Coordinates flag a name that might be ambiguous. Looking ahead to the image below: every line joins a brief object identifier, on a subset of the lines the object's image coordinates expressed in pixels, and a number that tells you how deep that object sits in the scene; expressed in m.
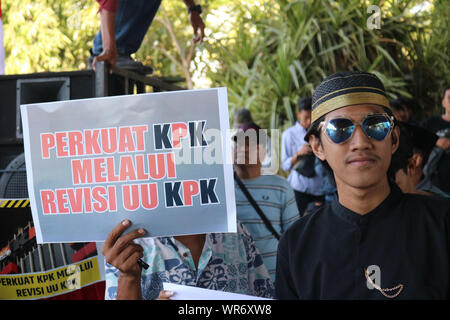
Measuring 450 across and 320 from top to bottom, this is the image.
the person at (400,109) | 4.92
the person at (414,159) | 2.24
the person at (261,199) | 3.08
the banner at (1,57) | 4.20
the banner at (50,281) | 2.87
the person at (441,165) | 4.16
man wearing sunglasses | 1.42
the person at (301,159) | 5.08
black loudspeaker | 3.32
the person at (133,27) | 3.59
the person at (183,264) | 1.61
